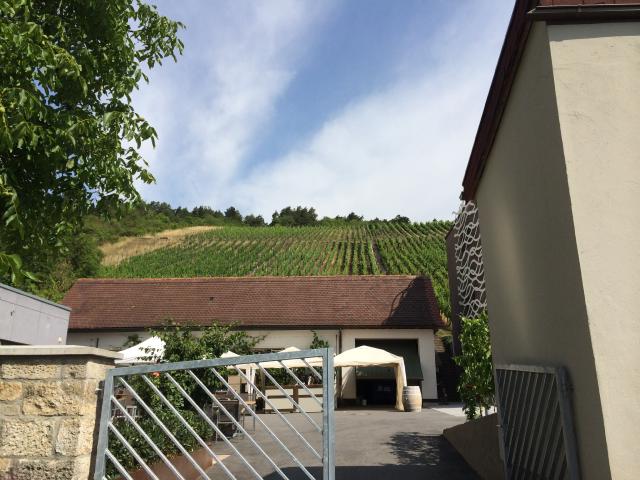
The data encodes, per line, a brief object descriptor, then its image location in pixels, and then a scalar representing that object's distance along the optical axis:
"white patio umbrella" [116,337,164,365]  11.97
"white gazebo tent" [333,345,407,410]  16.58
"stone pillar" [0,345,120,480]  3.08
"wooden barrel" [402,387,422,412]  16.28
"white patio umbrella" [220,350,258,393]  12.61
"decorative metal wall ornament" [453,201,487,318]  18.91
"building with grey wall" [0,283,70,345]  8.92
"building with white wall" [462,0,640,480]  3.12
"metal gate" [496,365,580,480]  3.60
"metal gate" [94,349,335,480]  3.00
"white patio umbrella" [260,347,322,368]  15.56
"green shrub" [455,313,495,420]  8.80
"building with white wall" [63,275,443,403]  20.20
